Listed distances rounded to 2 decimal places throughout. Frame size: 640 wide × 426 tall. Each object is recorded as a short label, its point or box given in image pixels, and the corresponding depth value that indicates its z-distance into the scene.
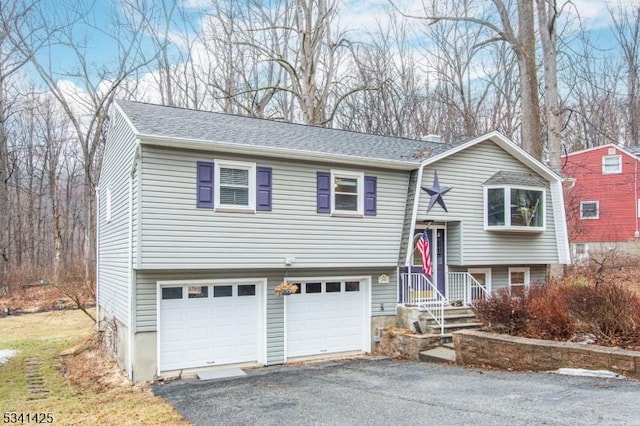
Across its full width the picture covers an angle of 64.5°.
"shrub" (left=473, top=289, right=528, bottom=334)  10.76
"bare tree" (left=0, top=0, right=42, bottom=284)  21.33
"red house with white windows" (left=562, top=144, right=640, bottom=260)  26.48
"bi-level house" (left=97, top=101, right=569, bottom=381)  10.29
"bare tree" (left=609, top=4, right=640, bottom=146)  29.14
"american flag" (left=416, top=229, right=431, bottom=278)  12.62
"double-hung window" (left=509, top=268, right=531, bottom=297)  14.81
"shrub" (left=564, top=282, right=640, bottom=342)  9.32
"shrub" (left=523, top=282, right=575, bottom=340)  9.99
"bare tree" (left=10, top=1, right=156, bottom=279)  25.16
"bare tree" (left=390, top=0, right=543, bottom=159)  16.31
